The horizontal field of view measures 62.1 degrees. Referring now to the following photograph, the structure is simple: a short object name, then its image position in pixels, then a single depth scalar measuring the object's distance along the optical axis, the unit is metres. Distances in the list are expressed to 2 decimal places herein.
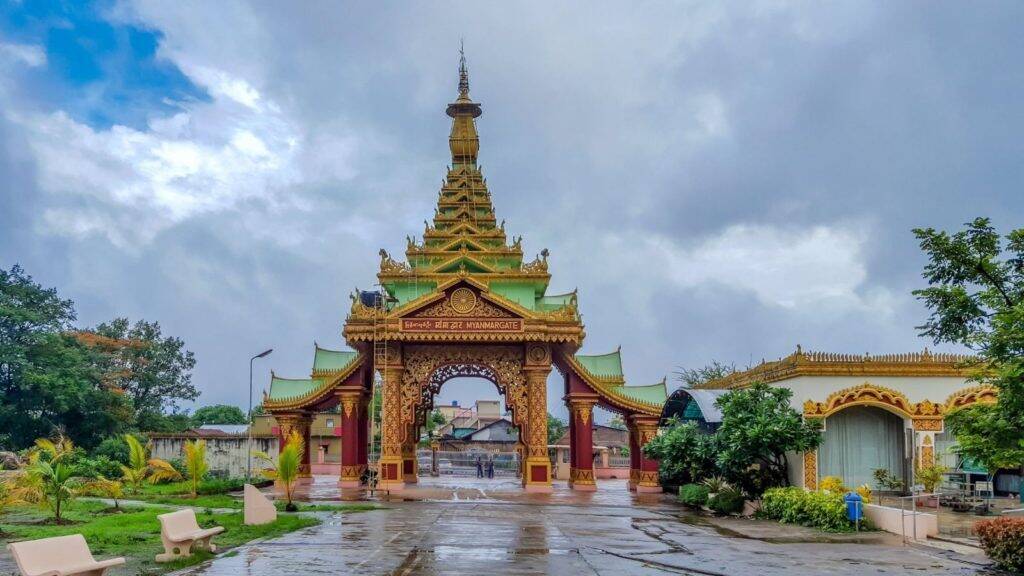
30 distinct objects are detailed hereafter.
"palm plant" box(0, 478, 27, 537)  17.28
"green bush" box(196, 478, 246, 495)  29.55
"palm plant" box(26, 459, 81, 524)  18.38
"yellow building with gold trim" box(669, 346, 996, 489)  23.28
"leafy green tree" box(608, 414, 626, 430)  72.69
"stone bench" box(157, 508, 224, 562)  13.26
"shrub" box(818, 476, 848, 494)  20.83
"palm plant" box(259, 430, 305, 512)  22.27
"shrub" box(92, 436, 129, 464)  40.81
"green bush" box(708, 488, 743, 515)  23.73
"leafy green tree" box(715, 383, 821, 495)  22.09
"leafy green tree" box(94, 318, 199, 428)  53.45
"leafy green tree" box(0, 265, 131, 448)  42.16
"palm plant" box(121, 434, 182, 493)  26.27
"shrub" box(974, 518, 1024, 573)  12.91
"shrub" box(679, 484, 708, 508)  25.68
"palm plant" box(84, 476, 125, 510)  22.14
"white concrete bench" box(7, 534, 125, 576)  9.82
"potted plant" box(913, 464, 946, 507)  22.28
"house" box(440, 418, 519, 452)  58.31
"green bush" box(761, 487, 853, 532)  18.79
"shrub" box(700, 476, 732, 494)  25.31
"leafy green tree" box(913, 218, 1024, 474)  13.55
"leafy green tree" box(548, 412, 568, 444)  72.75
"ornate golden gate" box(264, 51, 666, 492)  32.56
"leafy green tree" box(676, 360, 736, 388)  62.45
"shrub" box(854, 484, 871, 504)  19.79
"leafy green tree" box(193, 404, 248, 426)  93.12
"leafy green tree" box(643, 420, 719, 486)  25.53
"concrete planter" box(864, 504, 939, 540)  16.84
